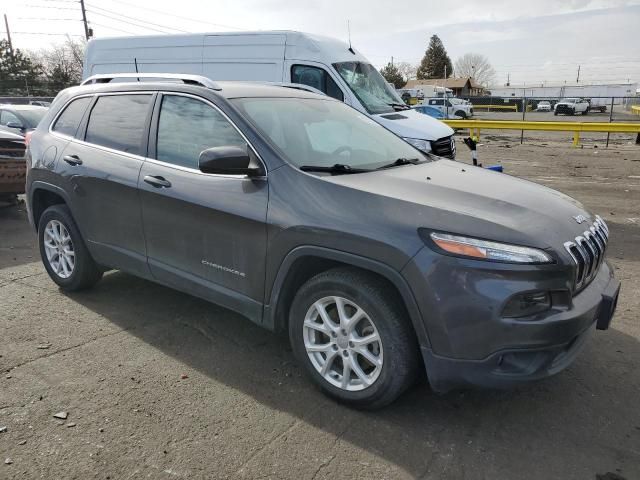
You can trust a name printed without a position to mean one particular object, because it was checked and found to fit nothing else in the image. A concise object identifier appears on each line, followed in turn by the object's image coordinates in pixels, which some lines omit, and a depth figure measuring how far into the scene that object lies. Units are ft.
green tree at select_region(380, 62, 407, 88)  231.52
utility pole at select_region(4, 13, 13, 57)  171.32
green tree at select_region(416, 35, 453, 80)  341.62
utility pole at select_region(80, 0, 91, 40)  148.27
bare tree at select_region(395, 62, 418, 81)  372.38
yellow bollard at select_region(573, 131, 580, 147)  57.80
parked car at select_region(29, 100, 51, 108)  86.20
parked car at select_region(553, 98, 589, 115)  144.05
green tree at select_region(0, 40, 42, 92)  155.63
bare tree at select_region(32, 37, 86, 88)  157.28
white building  217.77
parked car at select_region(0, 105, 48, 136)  33.99
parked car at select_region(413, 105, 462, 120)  92.66
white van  28.09
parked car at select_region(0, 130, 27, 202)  25.02
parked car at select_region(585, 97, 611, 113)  150.30
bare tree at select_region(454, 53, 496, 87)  405.80
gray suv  8.34
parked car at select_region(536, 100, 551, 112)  189.51
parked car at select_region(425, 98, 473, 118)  122.21
